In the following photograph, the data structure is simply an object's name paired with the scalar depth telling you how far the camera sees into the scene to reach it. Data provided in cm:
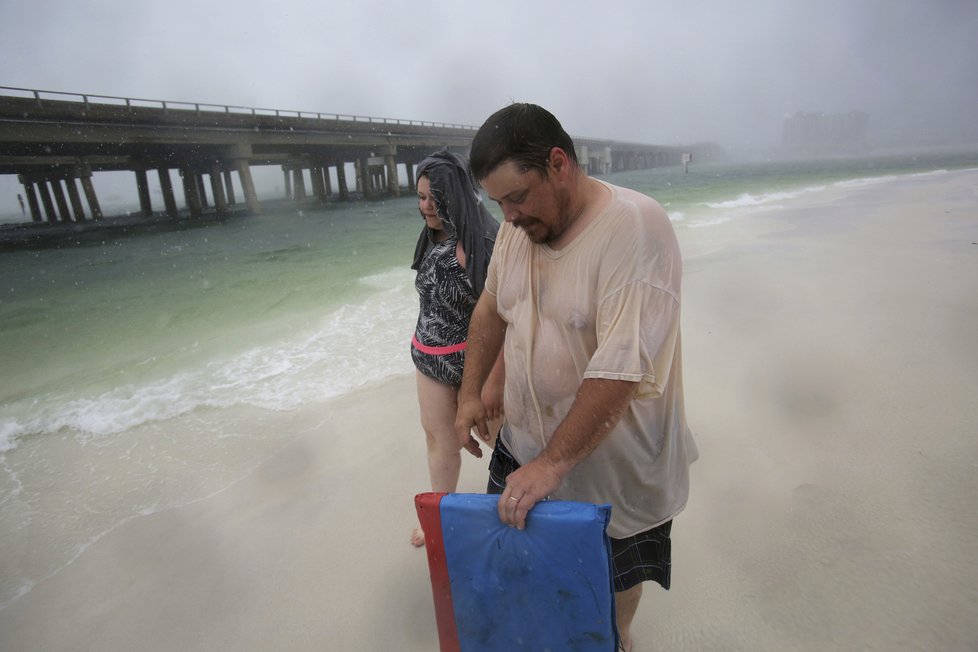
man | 125
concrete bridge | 2178
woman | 219
